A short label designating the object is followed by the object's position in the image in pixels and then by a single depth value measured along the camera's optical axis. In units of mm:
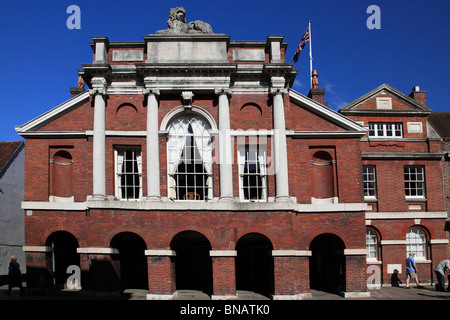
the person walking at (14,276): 18608
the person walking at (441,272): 20109
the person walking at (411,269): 21772
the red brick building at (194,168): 18609
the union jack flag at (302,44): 22578
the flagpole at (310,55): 26533
